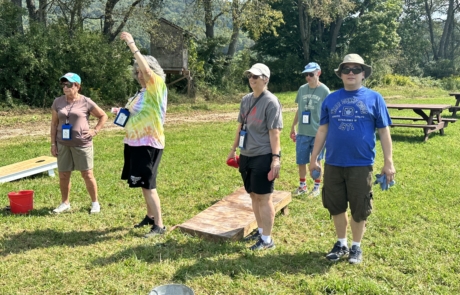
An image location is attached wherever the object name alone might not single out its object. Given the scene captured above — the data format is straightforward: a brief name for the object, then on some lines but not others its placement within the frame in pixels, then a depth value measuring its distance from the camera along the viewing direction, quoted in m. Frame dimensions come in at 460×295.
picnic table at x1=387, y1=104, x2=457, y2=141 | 10.05
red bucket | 5.14
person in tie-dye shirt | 4.18
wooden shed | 19.81
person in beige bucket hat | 3.52
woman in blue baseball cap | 5.02
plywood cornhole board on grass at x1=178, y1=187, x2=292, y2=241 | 4.34
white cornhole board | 6.48
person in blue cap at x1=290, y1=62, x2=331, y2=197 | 5.61
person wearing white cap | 3.82
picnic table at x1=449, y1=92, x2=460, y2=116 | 13.56
